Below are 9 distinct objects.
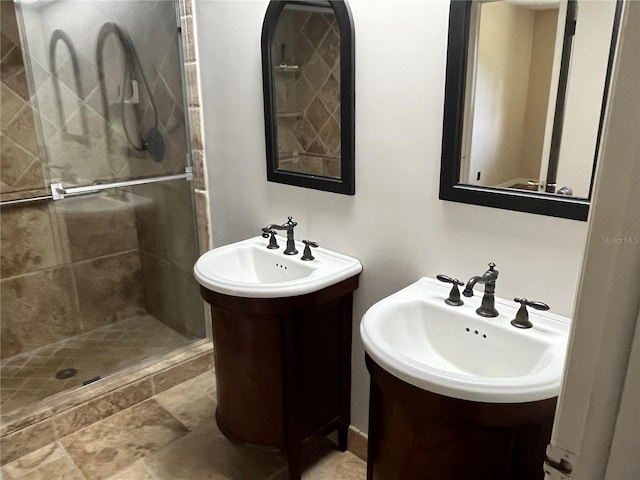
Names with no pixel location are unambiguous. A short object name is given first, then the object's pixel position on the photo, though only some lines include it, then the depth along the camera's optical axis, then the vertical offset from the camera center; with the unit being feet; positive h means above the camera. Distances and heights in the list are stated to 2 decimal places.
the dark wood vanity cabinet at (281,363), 5.18 -2.83
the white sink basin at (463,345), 3.39 -1.90
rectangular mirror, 3.77 +0.10
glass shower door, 7.43 -1.30
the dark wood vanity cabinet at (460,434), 3.47 -2.44
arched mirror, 5.38 +0.23
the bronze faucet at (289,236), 6.07 -1.53
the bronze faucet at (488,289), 4.33 -1.59
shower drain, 7.70 -4.11
